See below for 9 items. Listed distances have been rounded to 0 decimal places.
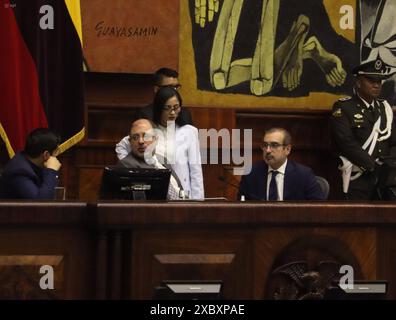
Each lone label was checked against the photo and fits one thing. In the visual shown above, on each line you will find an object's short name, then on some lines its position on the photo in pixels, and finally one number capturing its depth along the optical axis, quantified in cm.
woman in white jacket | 1161
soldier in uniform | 1354
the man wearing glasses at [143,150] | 1062
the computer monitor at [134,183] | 903
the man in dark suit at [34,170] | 982
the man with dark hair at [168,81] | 1241
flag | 1241
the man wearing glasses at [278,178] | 1055
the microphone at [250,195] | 1072
